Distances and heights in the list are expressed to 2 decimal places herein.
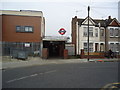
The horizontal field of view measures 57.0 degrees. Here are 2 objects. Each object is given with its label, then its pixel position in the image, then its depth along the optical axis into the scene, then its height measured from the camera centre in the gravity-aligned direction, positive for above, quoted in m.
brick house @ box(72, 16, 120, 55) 23.12 +1.87
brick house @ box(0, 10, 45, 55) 20.27 +2.56
